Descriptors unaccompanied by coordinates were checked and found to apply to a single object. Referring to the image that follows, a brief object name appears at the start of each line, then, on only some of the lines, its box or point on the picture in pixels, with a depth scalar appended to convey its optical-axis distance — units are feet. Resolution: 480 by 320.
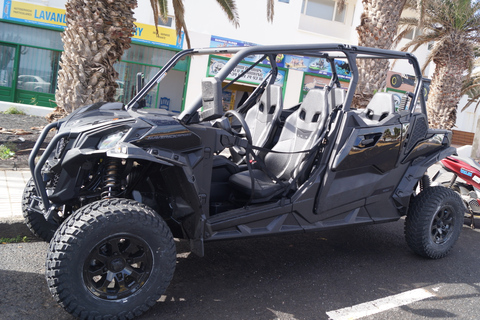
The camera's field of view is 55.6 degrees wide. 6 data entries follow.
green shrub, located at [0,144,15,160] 23.21
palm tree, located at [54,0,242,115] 25.49
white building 54.03
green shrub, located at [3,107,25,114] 36.19
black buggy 9.75
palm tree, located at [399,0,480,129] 48.34
